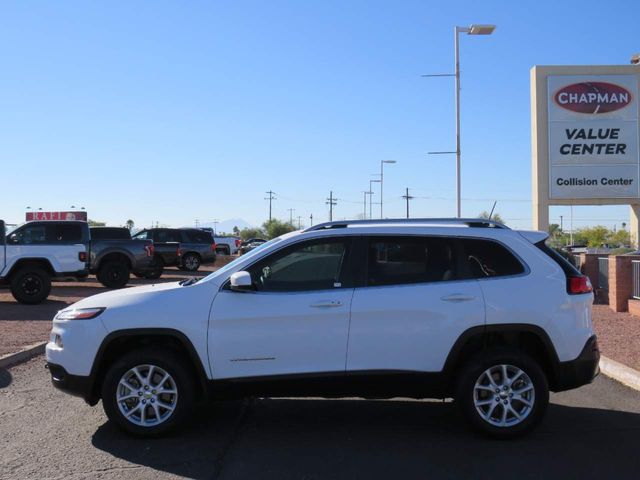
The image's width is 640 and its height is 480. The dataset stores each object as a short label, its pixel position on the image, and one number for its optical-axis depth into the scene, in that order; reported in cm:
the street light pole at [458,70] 2175
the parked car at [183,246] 2705
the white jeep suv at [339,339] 561
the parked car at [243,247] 4691
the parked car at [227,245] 4612
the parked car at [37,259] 1543
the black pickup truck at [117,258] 1941
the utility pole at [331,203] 9193
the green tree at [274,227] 10451
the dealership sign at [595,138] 2522
